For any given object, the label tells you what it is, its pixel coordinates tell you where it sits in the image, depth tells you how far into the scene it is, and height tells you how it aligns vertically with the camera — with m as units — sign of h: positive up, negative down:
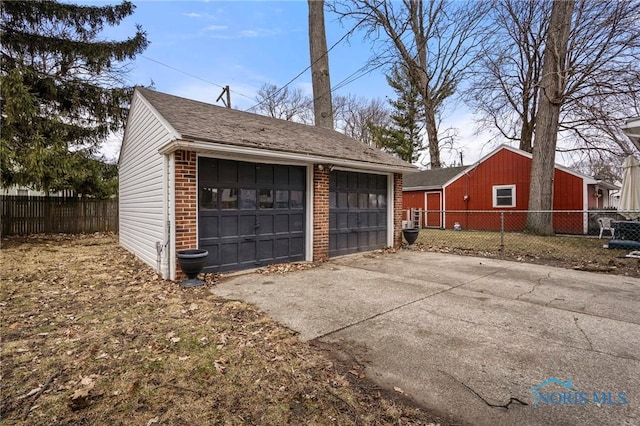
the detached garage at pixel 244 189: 5.49 +0.46
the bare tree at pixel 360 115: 28.67 +8.96
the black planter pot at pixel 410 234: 9.95 -0.79
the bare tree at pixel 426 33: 14.64 +9.10
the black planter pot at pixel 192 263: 5.09 -0.89
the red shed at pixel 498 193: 14.29 +0.95
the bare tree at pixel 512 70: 13.82 +7.24
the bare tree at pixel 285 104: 24.84 +8.77
